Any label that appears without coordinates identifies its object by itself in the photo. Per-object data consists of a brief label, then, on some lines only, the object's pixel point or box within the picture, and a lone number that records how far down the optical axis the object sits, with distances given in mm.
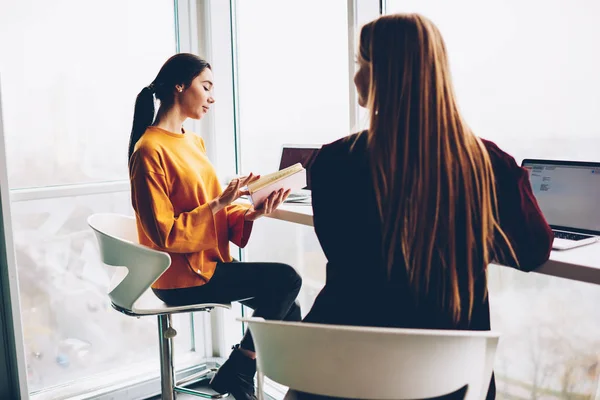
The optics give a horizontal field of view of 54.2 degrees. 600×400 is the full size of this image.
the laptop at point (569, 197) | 1409
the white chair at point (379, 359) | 863
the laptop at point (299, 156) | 2104
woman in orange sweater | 1740
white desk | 1135
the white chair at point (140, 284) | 1699
